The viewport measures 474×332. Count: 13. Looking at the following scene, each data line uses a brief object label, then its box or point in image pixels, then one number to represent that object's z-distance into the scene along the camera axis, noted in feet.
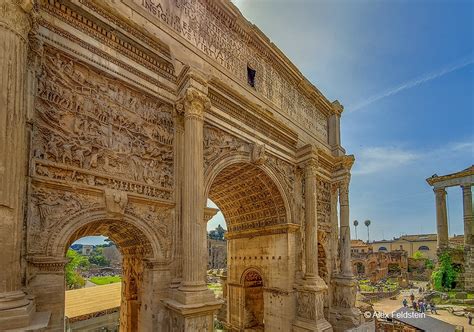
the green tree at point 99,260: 234.17
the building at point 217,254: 184.34
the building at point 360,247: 226.17
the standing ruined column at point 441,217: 103.91
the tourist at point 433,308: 68.57
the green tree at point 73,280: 98.21
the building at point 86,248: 366.16
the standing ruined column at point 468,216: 98.78
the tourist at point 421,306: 68.28
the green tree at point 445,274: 93.66
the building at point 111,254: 256.81
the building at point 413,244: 243.60
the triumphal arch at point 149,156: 15.82
